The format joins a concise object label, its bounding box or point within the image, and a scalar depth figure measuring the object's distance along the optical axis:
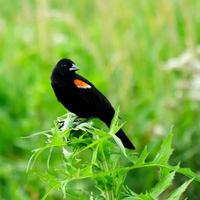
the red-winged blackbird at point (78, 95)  6.12
